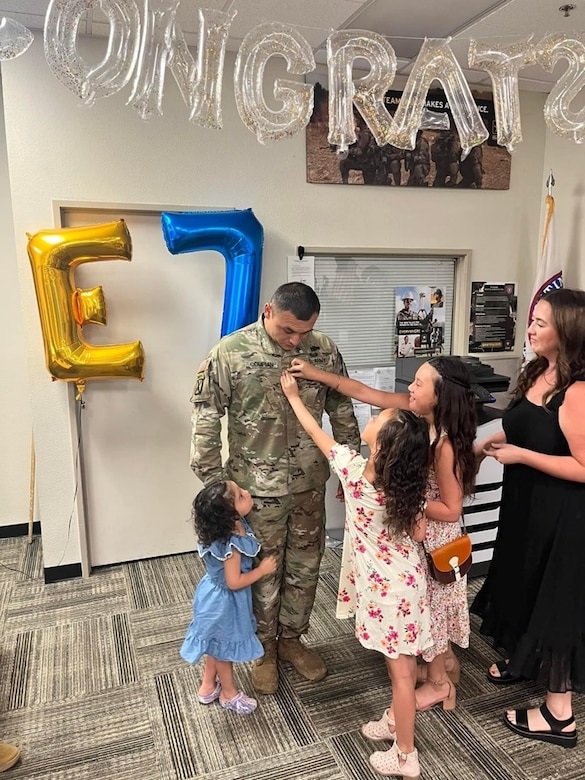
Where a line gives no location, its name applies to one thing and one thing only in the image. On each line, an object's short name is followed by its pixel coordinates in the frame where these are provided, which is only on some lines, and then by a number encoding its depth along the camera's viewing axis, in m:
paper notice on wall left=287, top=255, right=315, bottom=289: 3.03
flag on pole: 3.15
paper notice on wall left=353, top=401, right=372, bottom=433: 3.28
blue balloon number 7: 2.65
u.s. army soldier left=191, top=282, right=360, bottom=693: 1.95
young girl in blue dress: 1.82
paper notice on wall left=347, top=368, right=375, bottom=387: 3.27
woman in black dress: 1.74
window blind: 3.16
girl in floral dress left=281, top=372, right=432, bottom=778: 1.56
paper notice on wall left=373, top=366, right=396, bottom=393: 3.33
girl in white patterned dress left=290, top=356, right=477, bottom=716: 1.74
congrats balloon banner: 1.62
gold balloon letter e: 2.49
